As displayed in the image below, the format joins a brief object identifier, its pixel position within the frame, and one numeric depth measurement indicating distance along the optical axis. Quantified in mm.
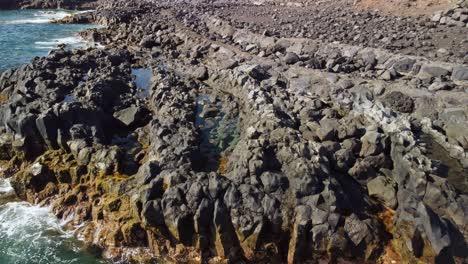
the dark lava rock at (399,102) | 22844
